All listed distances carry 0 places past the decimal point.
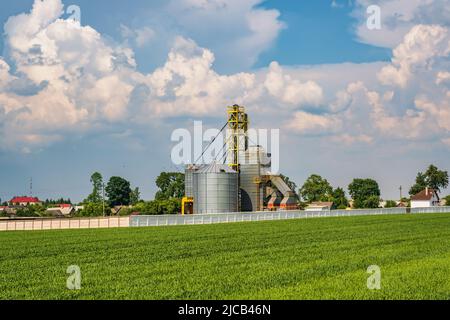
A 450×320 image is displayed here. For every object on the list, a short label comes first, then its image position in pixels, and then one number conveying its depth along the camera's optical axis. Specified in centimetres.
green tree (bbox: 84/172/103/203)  16736
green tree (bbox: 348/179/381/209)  15812
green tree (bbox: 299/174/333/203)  14850
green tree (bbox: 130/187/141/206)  16100
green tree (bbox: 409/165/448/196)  14550
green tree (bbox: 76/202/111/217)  12263
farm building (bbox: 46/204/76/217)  14082
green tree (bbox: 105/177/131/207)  16075
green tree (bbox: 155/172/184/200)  14362
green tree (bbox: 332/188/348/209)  14312
